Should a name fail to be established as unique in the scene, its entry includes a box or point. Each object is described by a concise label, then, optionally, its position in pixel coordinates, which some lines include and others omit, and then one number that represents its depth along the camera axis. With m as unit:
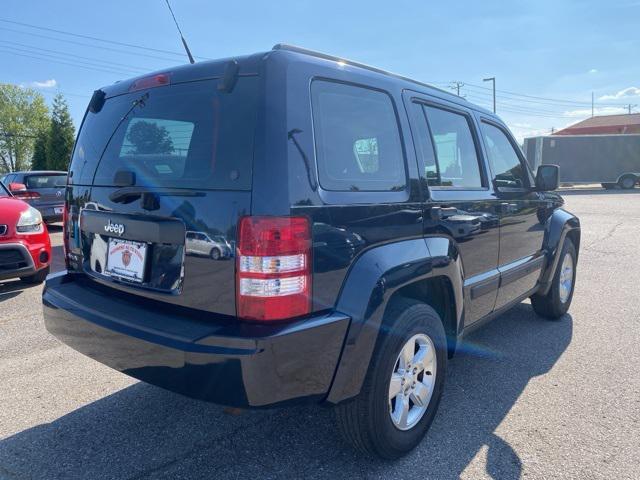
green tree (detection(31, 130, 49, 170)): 34.26
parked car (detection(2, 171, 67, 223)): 10.80
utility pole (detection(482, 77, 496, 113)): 37.73
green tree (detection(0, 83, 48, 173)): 62.38
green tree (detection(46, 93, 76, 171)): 32.34
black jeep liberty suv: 1.88
